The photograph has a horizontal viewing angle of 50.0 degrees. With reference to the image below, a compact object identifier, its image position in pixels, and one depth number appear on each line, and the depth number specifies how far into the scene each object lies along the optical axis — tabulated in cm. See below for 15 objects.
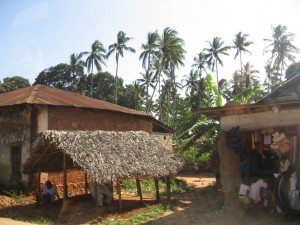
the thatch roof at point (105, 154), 927
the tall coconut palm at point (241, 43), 3822
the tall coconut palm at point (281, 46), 3400
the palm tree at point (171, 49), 3297
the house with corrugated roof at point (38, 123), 1177
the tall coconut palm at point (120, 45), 3612
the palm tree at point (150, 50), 3353
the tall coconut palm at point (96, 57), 3800
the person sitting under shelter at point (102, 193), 1038
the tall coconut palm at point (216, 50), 3838
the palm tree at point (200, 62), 4046
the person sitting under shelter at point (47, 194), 1095
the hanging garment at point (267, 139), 850
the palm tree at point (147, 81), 3531
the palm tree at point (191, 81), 4291
